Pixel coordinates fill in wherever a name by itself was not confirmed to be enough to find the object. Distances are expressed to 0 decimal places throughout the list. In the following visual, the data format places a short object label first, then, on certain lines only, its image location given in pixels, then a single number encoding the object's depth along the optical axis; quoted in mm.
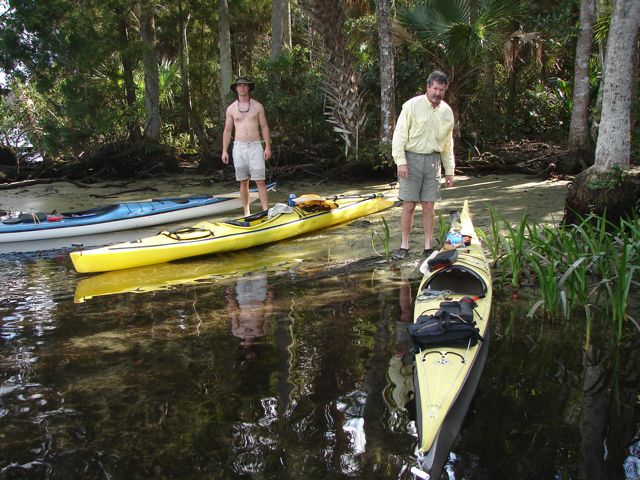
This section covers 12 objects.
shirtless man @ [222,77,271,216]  8070
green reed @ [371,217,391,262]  6508
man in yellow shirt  5797
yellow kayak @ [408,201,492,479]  2939
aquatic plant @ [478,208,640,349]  4398
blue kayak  7781
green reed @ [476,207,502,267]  5883
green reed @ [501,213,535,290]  5254
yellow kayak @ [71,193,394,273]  6602
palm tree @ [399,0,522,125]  10266
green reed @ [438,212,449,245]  6453
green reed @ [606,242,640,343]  4242
